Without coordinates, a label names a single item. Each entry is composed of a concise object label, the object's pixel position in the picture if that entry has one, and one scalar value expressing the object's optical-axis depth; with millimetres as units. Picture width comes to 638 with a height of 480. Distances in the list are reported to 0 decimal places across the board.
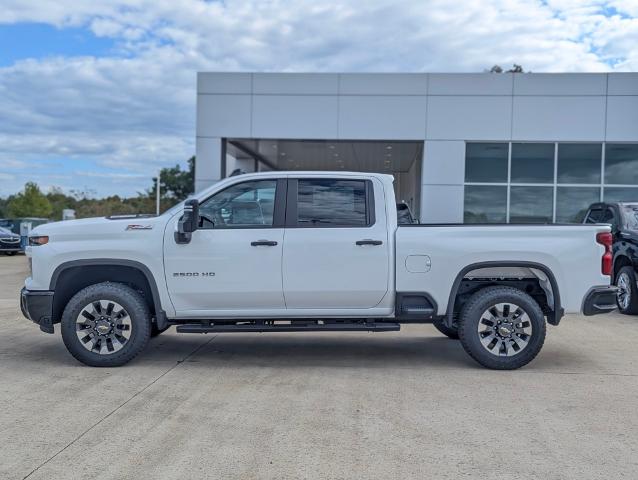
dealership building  17391
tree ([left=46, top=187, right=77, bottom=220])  70750
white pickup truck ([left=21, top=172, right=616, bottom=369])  6574
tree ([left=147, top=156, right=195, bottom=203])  80250
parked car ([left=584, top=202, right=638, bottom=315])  10562
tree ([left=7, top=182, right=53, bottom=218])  64562
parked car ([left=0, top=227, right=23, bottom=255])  28562
